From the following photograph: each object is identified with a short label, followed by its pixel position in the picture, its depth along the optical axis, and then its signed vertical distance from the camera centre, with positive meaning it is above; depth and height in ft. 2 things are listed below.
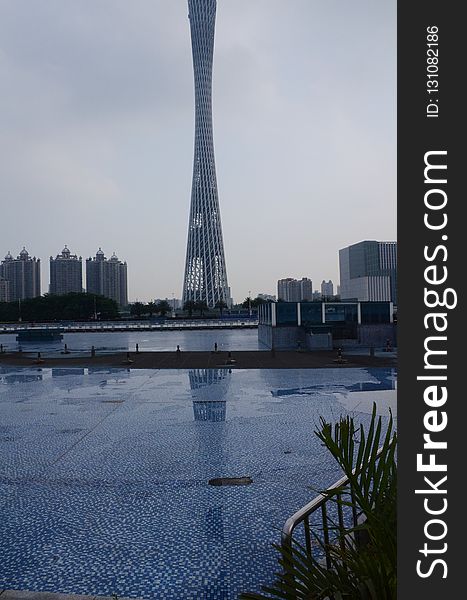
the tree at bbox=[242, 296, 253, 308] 310.31 +0.71
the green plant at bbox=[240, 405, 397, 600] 6.02 -3.18
